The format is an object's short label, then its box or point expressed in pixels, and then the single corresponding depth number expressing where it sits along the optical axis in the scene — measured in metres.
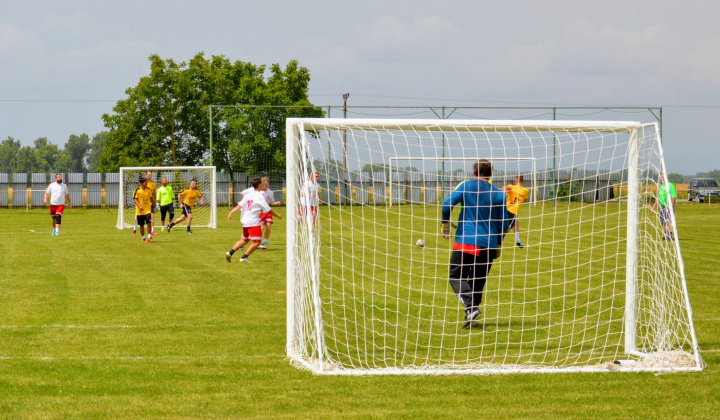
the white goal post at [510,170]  19.43
